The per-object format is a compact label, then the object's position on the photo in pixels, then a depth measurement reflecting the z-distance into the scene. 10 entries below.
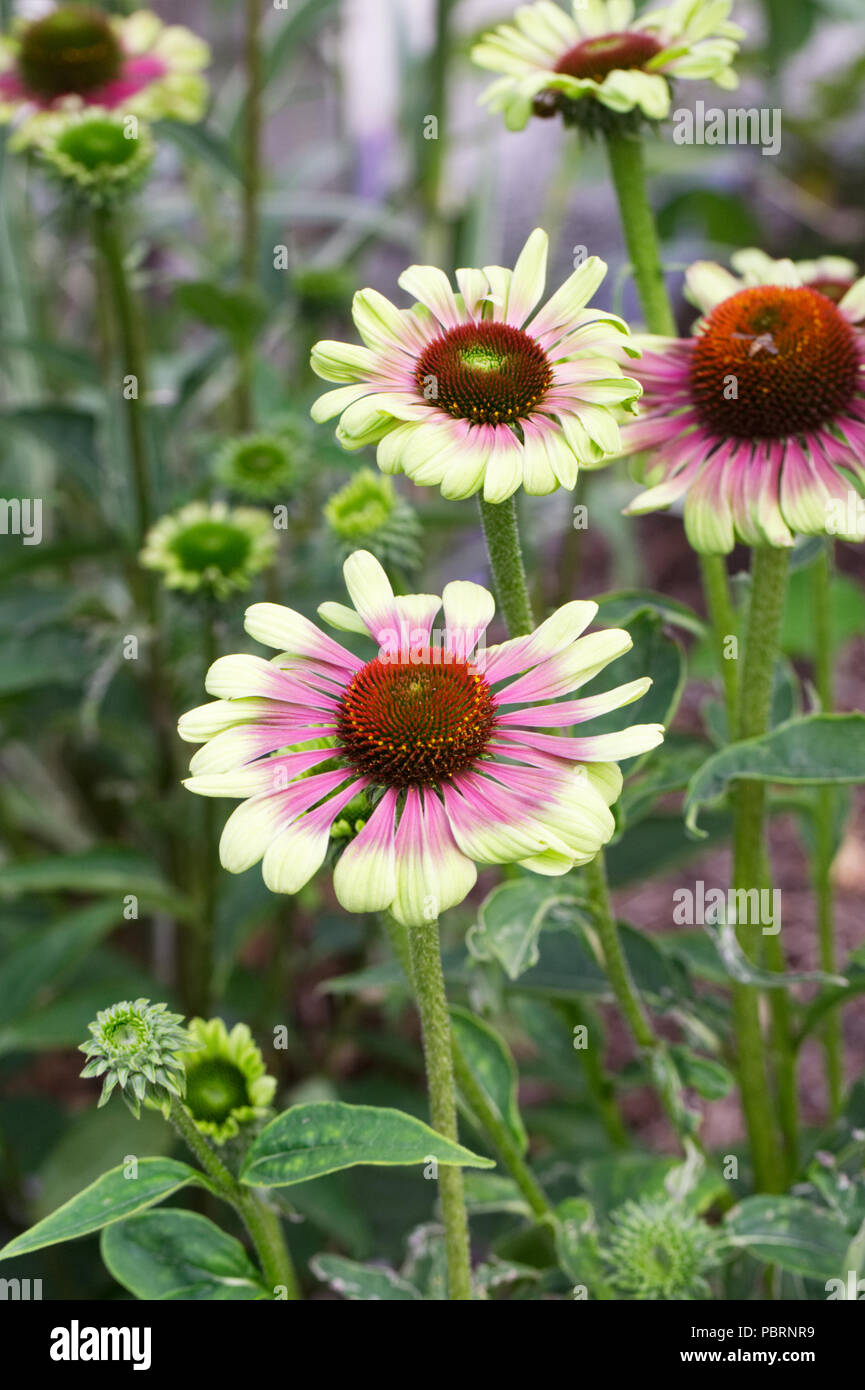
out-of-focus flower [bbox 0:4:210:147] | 0.95
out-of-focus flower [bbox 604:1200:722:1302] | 0.72
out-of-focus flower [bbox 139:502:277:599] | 0.86
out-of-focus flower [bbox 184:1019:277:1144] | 0.70
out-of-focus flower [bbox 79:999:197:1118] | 0.65
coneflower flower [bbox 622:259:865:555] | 0.70
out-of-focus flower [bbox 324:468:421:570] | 0.78
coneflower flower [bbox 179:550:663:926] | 0.64
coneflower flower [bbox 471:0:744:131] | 0.73
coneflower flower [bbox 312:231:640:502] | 0.66
